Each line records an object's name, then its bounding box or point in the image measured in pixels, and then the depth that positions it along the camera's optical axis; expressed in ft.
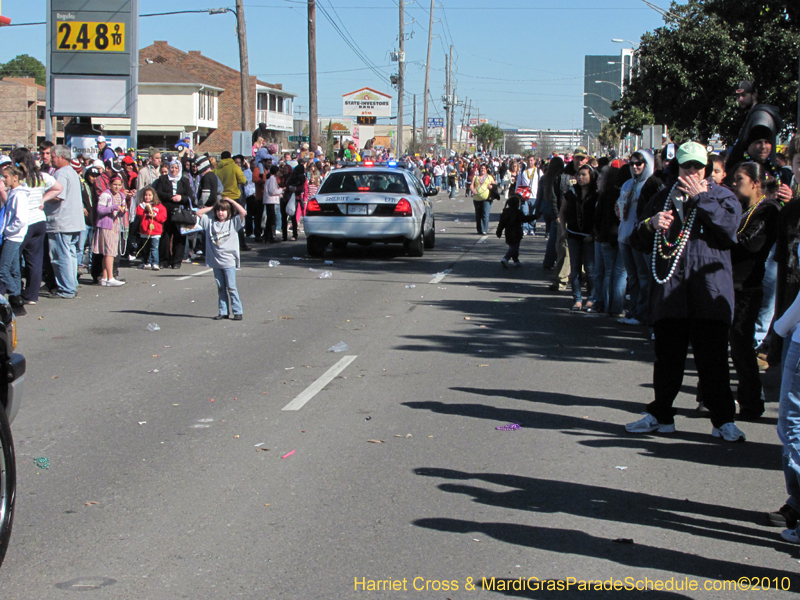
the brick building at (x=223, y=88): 234.58
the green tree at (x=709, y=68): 69.82
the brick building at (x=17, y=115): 240.53
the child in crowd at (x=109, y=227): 45.50
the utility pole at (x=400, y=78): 184.03
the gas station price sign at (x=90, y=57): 87.10
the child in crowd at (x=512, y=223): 52.11
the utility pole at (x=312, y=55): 110.42
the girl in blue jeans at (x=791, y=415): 15.46
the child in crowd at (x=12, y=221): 37.01
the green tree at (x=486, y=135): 522.47
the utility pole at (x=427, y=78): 227.61
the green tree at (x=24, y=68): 449.06
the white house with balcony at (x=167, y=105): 206.80
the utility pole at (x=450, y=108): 313.53
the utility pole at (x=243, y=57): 102.20
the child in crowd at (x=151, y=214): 52.19
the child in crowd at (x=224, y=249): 36.40
